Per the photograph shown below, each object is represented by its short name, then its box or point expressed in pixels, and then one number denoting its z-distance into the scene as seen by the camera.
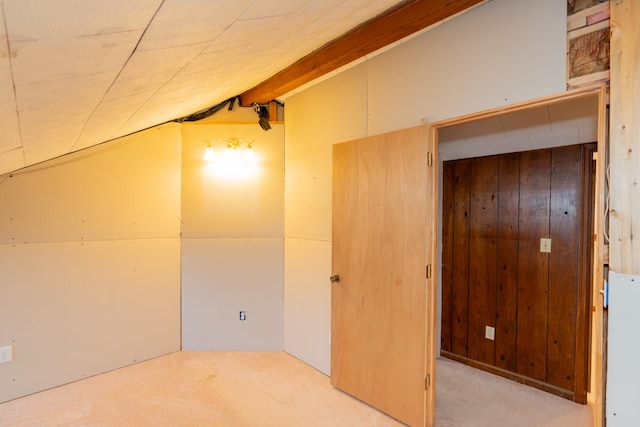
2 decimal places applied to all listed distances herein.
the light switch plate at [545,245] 2.72
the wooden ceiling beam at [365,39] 1.96
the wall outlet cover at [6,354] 2.45
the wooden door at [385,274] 2.12
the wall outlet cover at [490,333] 3.03
